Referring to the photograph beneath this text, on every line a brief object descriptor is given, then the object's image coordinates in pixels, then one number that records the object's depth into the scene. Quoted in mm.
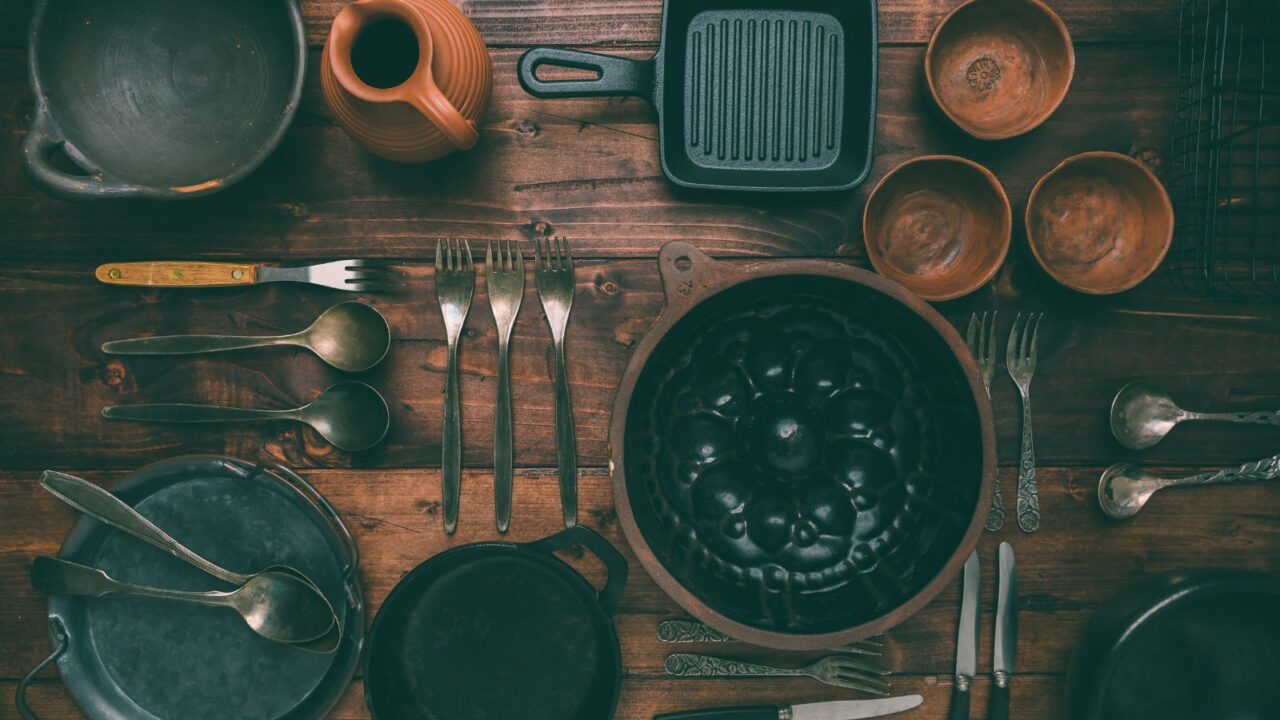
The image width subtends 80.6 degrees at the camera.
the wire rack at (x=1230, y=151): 951
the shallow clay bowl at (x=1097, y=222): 953
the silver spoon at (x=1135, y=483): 960
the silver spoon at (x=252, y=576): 896
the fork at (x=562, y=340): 949
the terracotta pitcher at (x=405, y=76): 773
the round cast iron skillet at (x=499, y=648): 980
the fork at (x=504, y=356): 951
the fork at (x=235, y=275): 943
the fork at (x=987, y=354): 952
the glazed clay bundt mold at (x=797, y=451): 814
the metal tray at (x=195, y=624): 957
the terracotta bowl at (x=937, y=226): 940
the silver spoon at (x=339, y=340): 951
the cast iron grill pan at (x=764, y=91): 966
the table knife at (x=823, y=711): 941
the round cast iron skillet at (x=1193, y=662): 922
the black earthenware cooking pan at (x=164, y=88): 840
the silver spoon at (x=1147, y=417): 959
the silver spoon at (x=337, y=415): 951
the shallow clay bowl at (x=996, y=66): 963
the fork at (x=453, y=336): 951
